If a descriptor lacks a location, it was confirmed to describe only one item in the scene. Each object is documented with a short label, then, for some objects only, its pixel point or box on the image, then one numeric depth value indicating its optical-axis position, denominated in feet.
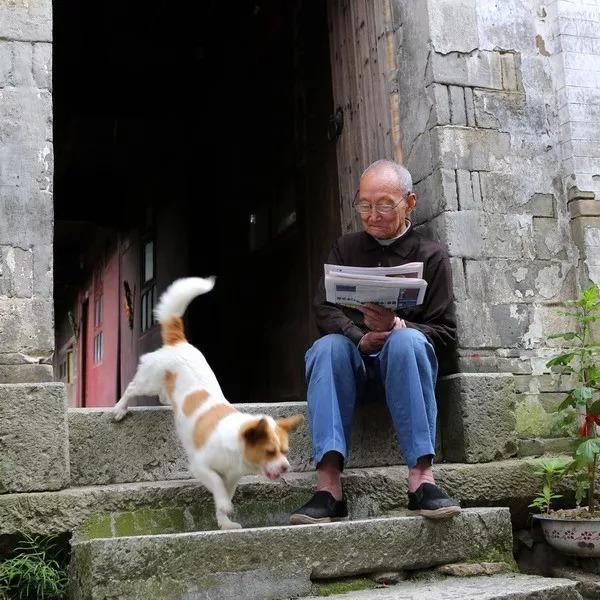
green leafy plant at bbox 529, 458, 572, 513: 11.27
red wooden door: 37.47
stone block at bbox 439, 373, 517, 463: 11.93
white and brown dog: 9.12
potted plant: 10.68
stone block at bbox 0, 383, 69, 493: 9.68
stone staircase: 8.24
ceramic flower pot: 10.61
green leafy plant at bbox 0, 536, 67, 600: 9.07
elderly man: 10.15
